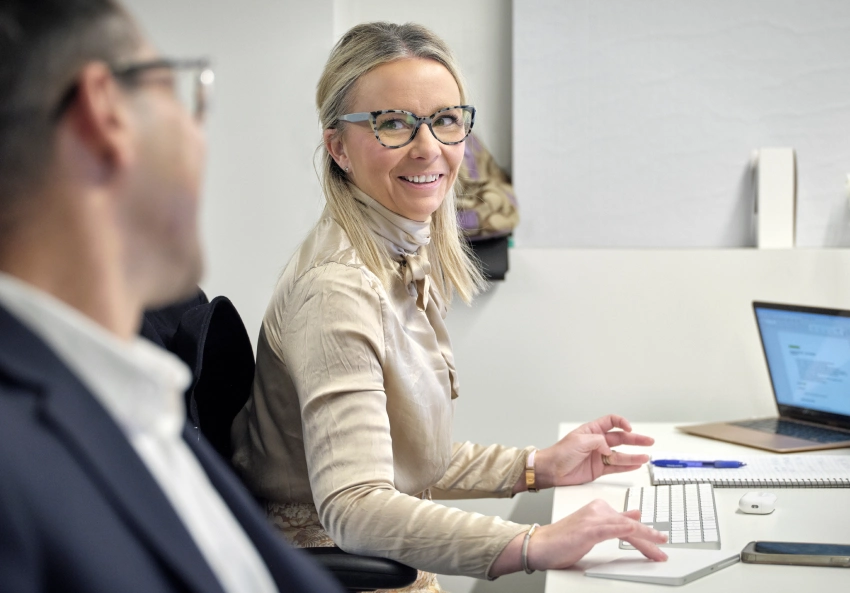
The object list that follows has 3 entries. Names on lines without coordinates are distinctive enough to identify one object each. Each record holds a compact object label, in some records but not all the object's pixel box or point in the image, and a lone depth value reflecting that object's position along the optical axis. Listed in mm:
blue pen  1710
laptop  1948
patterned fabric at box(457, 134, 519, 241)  2412
